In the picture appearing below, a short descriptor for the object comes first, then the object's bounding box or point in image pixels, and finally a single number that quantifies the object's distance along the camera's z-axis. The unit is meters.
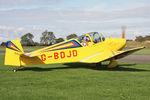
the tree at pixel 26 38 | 115.62
